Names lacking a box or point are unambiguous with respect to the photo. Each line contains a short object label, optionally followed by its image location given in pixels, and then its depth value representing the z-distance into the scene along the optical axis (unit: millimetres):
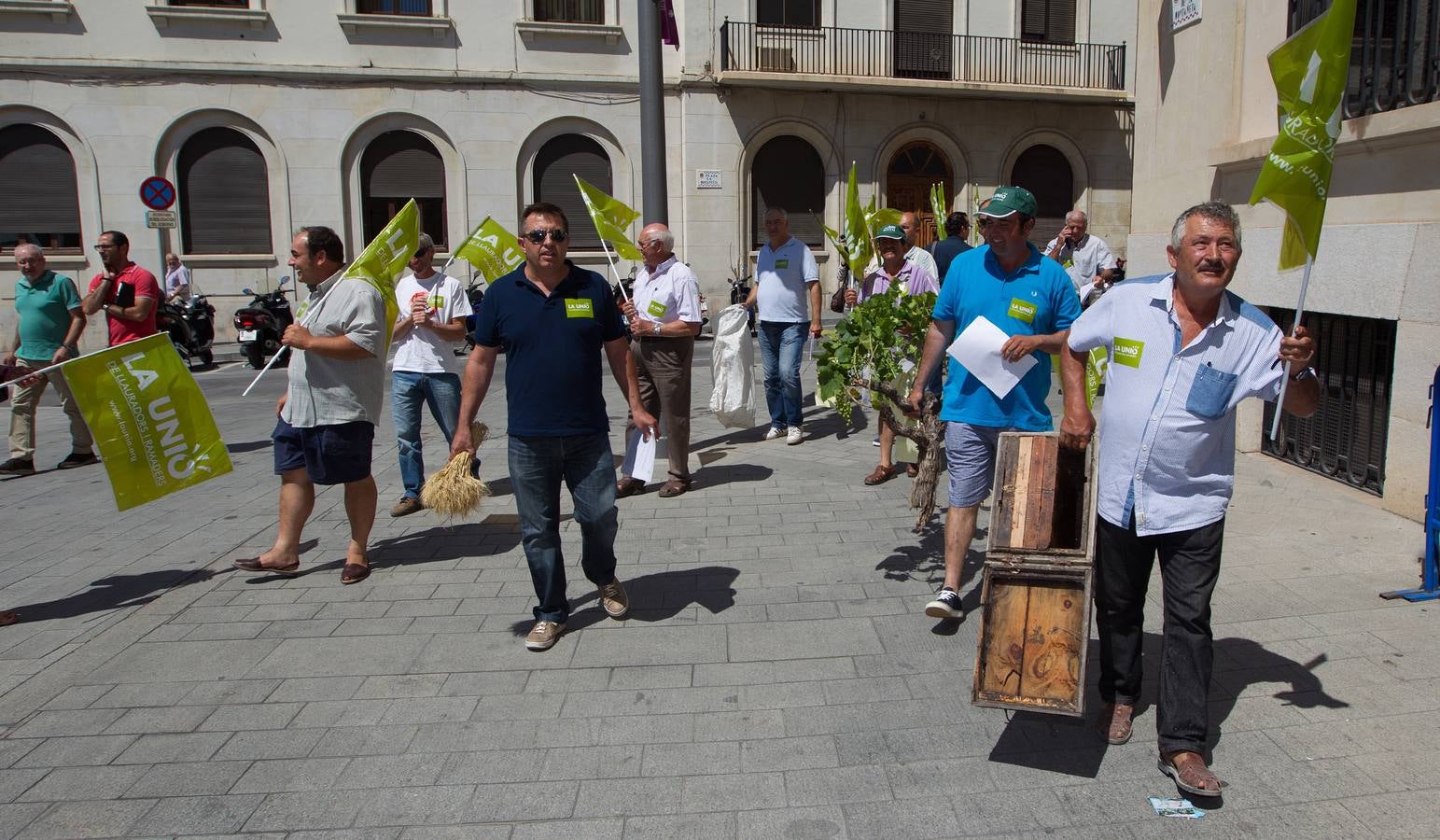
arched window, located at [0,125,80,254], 20172
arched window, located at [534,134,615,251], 22109
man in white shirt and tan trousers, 7410
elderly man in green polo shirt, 8430
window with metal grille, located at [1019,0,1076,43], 24031
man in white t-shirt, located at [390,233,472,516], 6957
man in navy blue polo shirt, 4535
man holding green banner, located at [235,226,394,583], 5406
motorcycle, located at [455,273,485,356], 18430
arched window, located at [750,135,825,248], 23047
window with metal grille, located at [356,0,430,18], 21250
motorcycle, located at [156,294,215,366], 16297
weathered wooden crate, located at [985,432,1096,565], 3662
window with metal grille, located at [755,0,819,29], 22656
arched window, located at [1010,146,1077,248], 24688
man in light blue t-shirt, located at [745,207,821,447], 8922
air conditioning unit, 22484
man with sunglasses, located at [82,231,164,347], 8242
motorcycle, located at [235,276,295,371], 16344
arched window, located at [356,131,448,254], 21484
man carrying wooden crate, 3361
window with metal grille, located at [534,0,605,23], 21797
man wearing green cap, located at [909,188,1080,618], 4551
